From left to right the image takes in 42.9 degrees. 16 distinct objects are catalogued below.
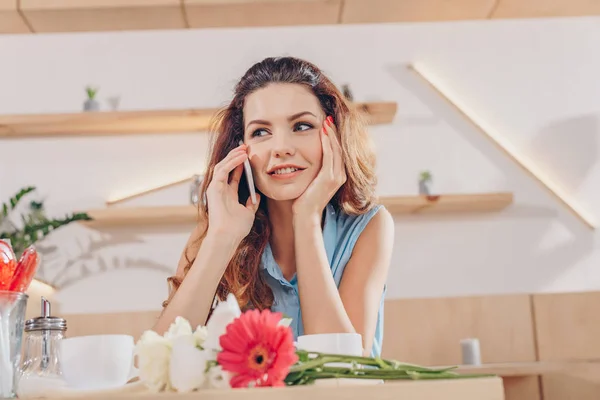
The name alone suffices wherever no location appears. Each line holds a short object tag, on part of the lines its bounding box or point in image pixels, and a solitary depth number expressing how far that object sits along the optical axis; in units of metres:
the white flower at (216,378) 0.66
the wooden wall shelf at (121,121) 3.38
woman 1.45
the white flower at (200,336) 0.71
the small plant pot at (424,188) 3.42
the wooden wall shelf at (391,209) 3.31
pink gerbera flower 0.64
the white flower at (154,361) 0.67
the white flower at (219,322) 0.69
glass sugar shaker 0.91
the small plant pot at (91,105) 3.45
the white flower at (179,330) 0.72
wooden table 0.58
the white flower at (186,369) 0.64
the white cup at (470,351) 2.92
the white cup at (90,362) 0.84
